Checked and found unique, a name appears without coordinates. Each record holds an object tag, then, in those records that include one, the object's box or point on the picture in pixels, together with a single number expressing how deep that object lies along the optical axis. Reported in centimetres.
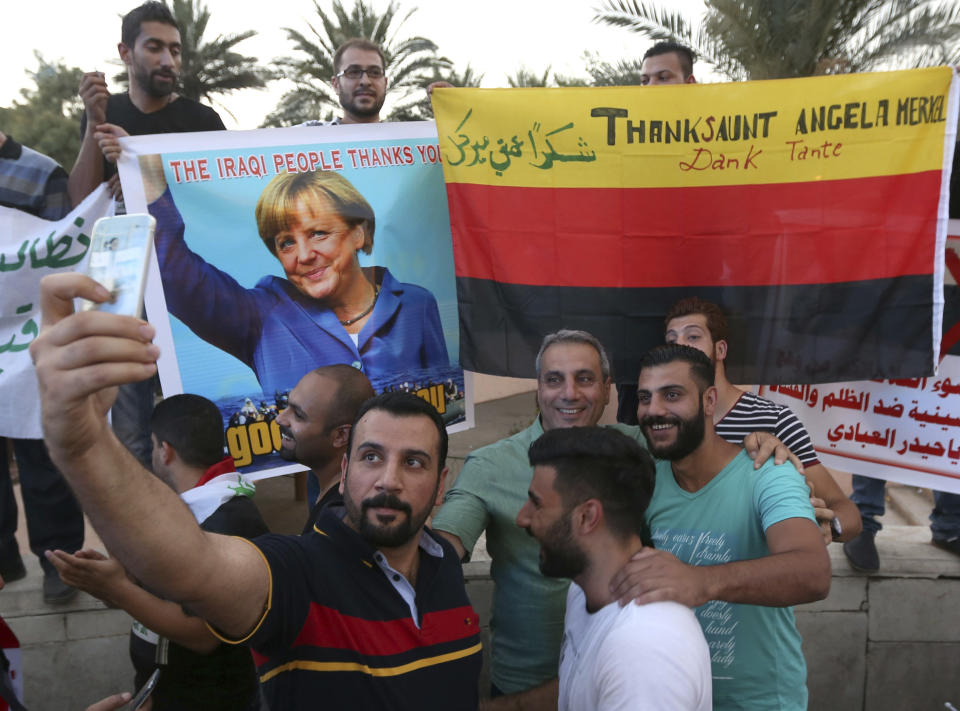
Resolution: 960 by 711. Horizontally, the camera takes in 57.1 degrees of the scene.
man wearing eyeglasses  418
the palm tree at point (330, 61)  1587
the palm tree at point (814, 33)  981
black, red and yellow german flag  363
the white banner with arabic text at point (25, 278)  377
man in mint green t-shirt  208
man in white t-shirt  167
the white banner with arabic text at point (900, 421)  391
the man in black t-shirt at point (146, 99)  376
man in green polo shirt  256
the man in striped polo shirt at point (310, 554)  117
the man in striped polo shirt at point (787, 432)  273
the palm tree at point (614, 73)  1227
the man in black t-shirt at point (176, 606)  221
